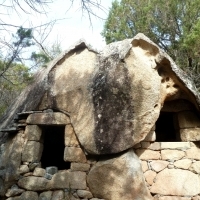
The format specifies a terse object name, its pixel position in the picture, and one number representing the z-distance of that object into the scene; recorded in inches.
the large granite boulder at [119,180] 183.0
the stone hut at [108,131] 190.1
